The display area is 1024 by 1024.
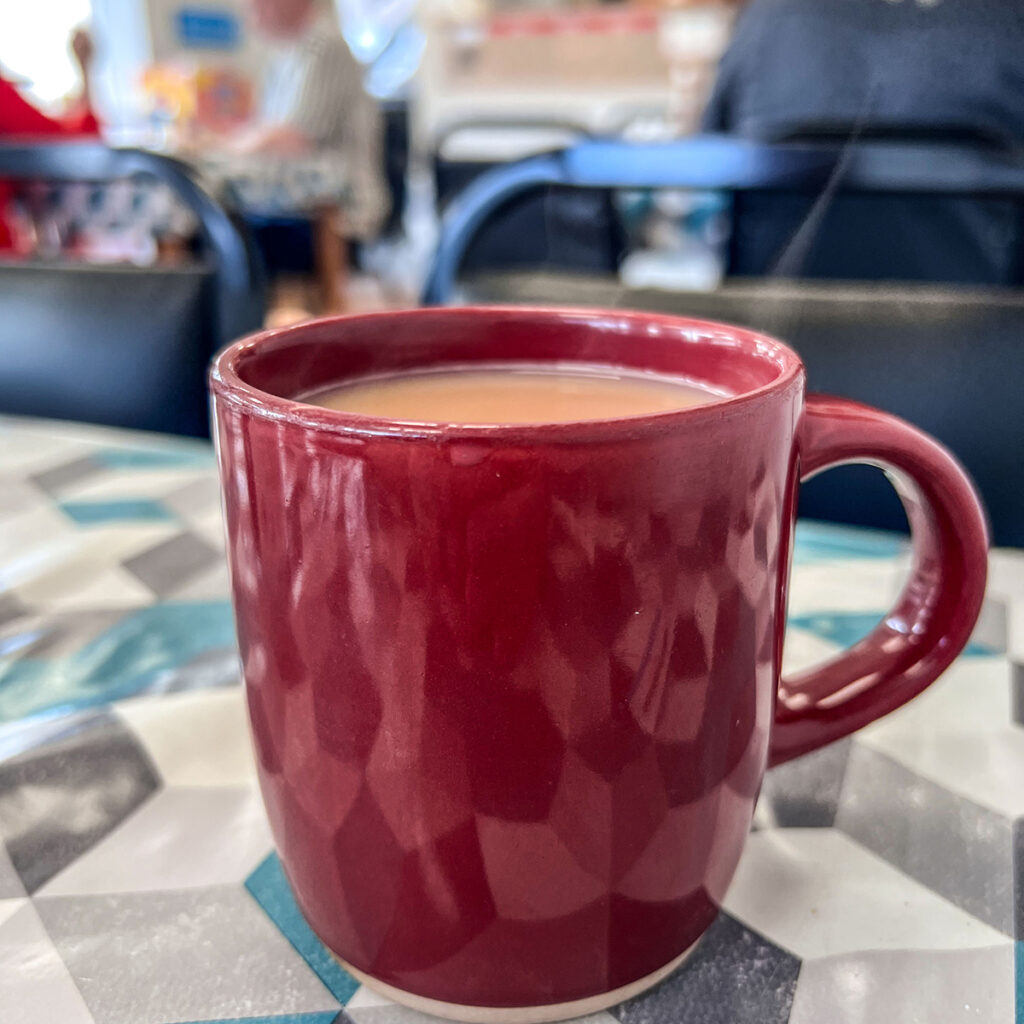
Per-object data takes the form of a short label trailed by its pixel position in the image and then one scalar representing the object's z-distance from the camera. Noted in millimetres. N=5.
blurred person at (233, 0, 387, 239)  3229
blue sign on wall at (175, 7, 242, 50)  4977
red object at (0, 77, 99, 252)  2408
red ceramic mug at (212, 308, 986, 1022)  171
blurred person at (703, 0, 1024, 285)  1039
